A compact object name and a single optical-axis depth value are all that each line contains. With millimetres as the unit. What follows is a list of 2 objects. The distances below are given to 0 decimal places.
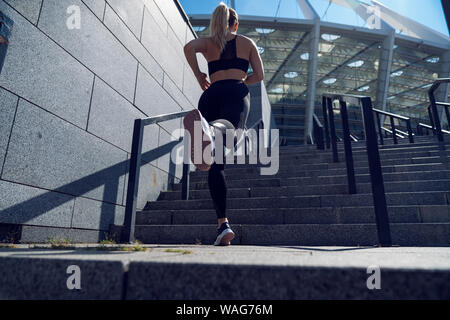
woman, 2398
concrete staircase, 2643
